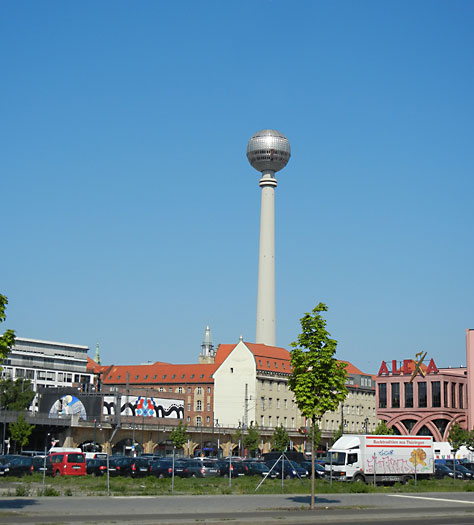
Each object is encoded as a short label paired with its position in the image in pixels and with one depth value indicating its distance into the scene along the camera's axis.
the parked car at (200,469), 56.51
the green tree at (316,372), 33.81
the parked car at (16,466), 52.22
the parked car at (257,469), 57.44
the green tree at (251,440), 124.94
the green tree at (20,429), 97.56
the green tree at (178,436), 109.88
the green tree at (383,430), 116.81
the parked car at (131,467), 54.97
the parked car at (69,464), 52.47
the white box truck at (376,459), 55.56
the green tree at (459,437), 106.75
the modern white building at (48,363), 161.50
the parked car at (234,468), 57.16
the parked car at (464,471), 65.16
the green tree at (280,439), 127.81
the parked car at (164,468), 54.66
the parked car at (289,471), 56.66
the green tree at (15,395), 125.12
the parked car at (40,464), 54.06
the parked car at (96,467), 54.75
